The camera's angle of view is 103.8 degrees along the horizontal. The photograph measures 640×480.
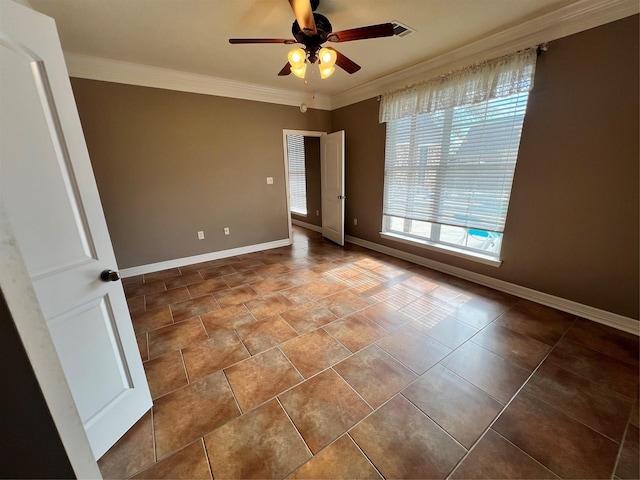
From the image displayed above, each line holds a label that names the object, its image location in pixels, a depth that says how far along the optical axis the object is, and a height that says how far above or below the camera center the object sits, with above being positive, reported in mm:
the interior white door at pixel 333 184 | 4316 -222
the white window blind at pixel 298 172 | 6051 +5
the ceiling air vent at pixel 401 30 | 2260 +1262
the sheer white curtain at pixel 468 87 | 2352 +865
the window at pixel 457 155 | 2547 +146
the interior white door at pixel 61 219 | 883 -158
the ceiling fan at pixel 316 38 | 1652 +937
